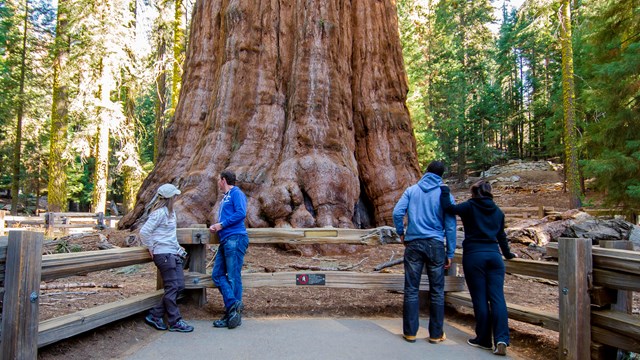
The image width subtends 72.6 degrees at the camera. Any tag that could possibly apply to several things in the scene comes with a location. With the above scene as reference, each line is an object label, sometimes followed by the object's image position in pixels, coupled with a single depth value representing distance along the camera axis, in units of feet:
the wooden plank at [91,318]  13.00
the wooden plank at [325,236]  20.70
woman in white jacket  17.31
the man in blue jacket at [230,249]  18.04
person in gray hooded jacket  16.74
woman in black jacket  15.67
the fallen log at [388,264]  24.90
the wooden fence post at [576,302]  13.99
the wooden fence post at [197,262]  20.02
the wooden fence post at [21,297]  11.59
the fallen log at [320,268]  25.49
